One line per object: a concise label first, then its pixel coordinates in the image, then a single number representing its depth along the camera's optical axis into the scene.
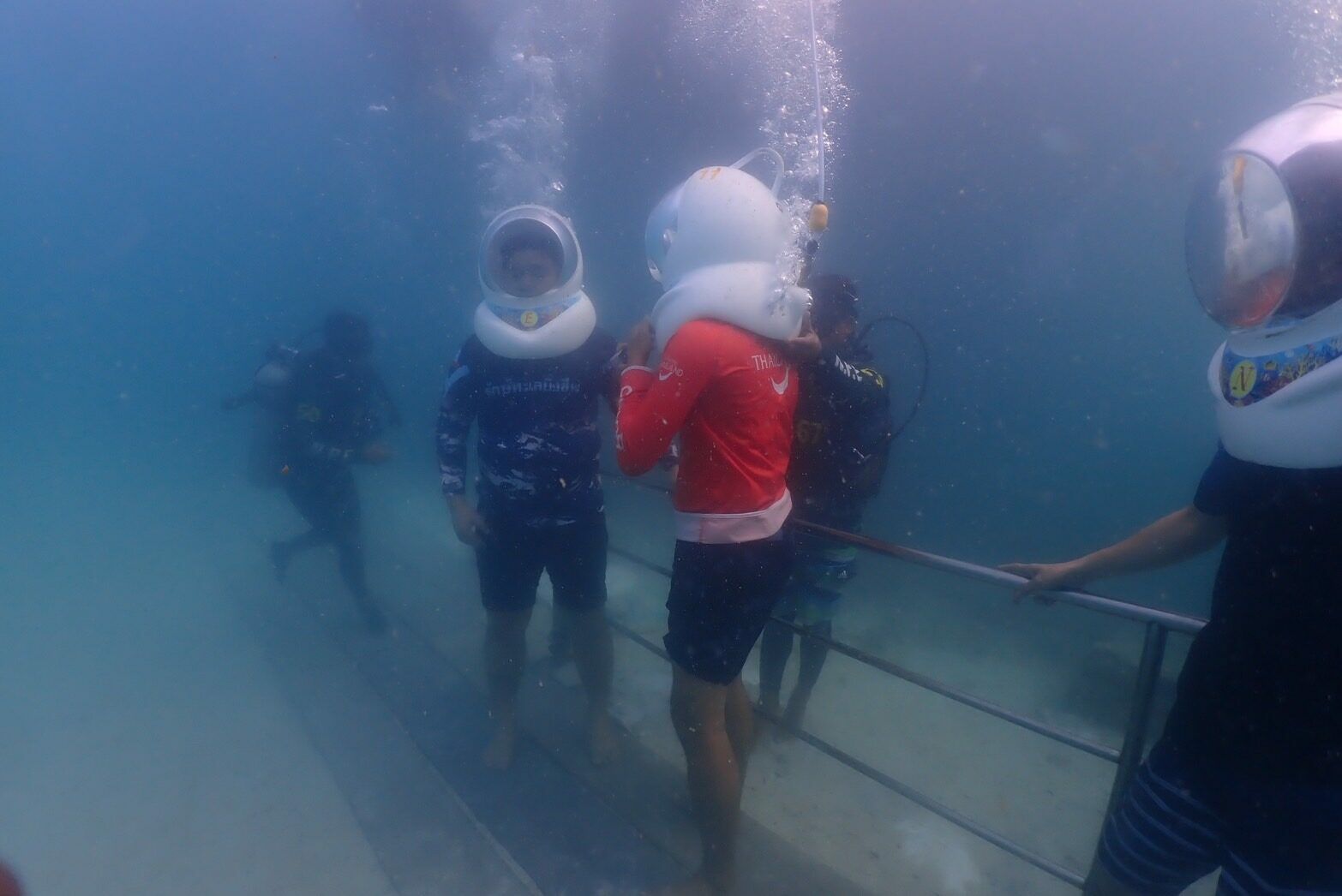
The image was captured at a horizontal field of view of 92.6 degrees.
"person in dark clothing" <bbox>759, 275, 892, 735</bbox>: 2.48
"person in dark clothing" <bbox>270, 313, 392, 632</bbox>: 5.47
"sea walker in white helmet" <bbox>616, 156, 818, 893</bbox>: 1.79
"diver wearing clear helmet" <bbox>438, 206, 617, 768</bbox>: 2.68
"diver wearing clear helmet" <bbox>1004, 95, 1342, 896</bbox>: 1.07
